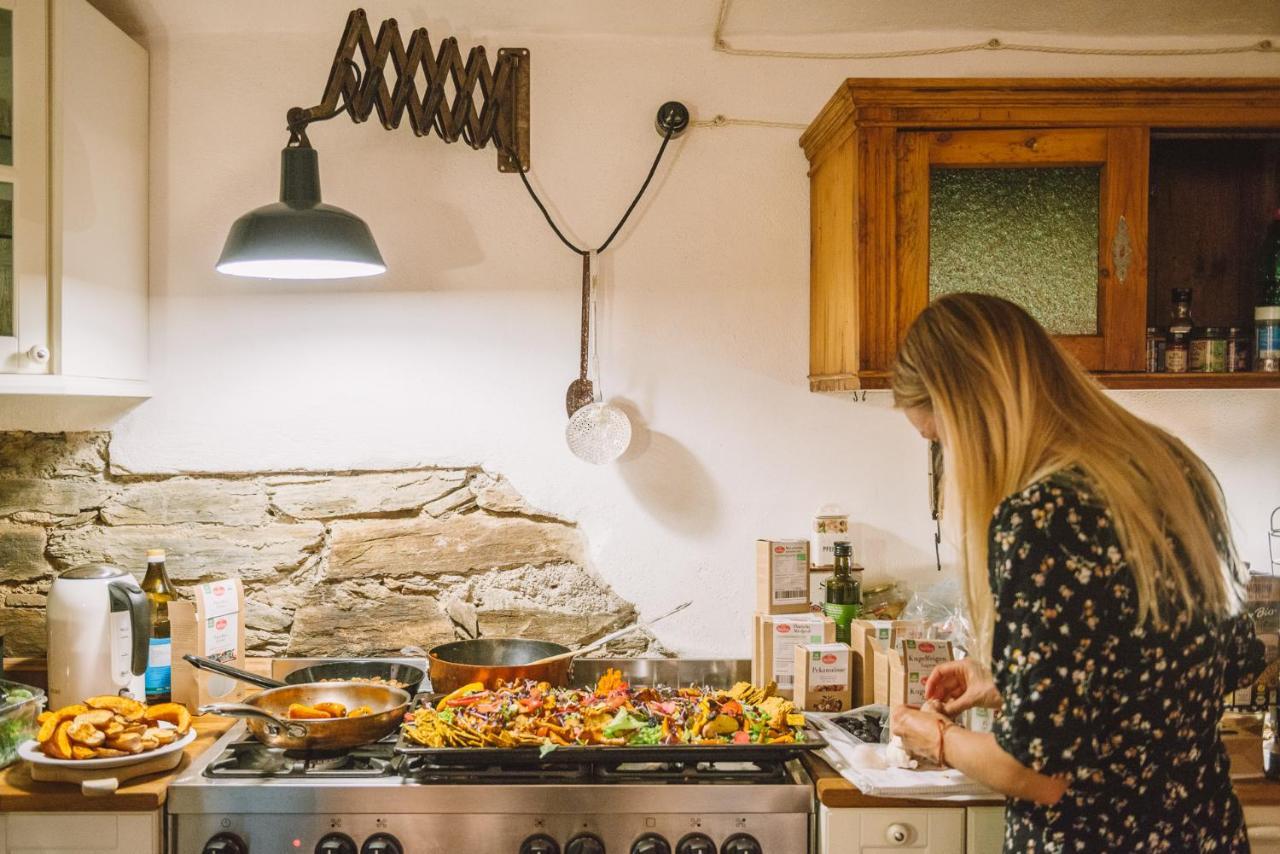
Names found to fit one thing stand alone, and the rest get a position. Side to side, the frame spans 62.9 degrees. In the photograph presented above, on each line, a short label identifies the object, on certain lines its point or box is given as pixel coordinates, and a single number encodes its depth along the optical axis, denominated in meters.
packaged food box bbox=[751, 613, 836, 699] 2.27
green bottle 2.37
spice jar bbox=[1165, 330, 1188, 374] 2.20
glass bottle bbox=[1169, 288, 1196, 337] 2.23
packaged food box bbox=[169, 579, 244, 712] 2.22
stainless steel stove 1.82
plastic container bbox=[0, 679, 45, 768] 1.91
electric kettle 2.16
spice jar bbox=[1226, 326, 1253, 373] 2.22
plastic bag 2.28
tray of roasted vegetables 1.88
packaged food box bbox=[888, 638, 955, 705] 1.99
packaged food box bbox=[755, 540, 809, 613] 2.36
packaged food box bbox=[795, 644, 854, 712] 2.17
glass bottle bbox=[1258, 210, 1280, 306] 2.29
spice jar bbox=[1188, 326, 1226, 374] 2.21
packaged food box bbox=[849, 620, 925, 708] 2.18
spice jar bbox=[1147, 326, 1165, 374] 2.22
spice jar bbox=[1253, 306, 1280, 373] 2.18
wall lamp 1.95
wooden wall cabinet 2.11
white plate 1.80
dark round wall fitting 2.49
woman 1.30
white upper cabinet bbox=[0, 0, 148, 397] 2.02
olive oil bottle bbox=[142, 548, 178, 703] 2.22
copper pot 2.18
